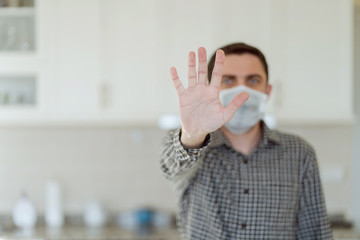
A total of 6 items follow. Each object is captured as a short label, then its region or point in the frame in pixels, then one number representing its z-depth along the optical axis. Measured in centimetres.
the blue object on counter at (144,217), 234
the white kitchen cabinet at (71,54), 215
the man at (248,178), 115
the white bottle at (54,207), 240
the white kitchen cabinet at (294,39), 212
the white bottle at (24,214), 236
